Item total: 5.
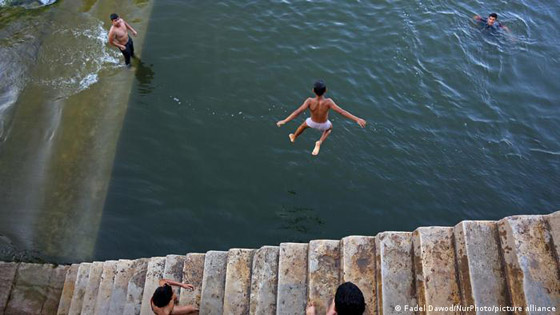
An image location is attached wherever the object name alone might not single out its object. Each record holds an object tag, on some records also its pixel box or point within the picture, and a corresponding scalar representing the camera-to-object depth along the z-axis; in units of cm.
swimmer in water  1282
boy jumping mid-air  761
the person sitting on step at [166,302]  596
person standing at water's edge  1097
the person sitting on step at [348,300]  414
